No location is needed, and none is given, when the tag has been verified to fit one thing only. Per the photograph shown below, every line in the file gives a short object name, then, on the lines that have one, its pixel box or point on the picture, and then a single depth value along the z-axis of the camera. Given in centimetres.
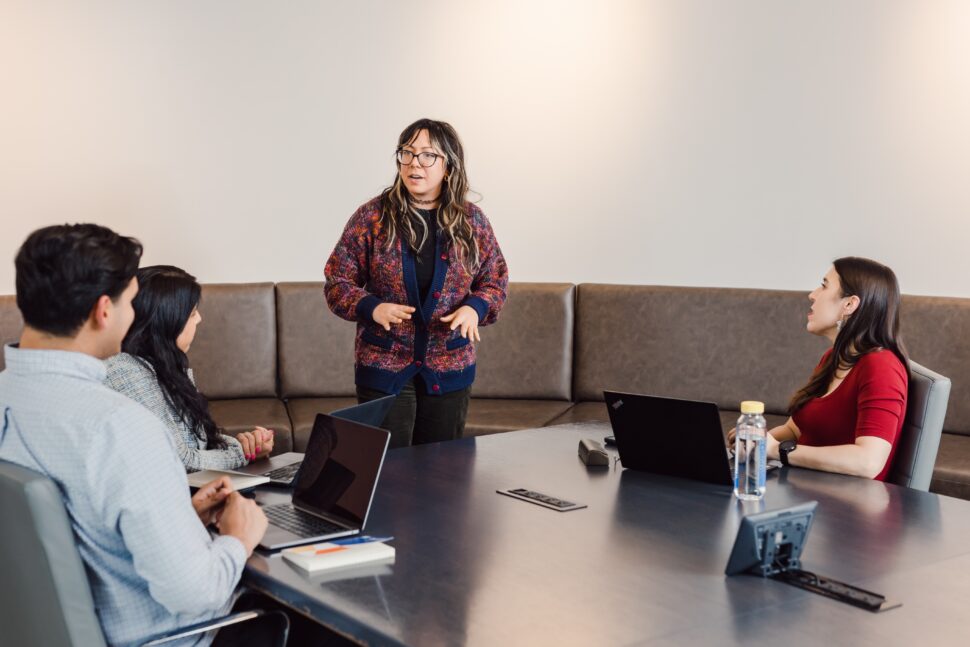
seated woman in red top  254
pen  193
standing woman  321
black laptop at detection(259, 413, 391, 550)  200
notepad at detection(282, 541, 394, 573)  181
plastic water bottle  232
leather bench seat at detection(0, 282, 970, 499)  443
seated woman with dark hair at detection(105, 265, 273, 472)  251
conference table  155
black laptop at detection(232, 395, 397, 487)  239
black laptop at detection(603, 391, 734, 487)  237
